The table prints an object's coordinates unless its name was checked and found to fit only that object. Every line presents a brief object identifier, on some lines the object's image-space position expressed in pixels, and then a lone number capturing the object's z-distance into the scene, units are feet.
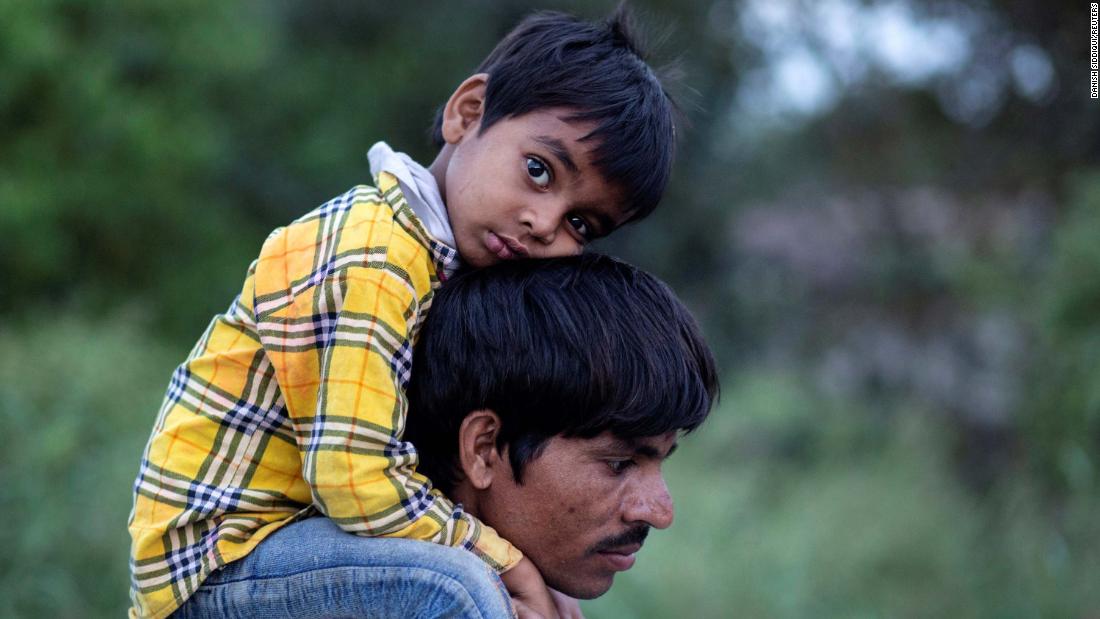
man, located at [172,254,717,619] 7.63
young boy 7.29
